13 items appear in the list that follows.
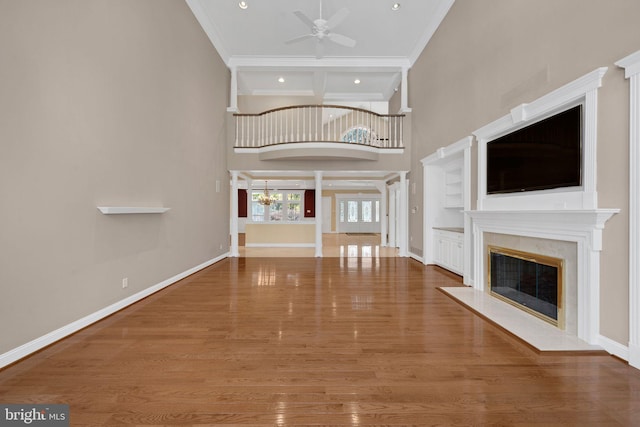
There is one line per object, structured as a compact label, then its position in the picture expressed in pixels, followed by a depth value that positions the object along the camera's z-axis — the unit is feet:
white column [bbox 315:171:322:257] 25.23
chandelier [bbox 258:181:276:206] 44.93
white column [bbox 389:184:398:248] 30.93
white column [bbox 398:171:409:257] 24.70
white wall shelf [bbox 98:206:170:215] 9.91
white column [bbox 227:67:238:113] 24.58
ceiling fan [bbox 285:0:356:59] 16.76
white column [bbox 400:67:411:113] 24.53
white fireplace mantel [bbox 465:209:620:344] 7.77
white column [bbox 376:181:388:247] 33.76
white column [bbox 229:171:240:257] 24.66
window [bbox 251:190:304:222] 49.67
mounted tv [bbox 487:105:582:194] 8.63
